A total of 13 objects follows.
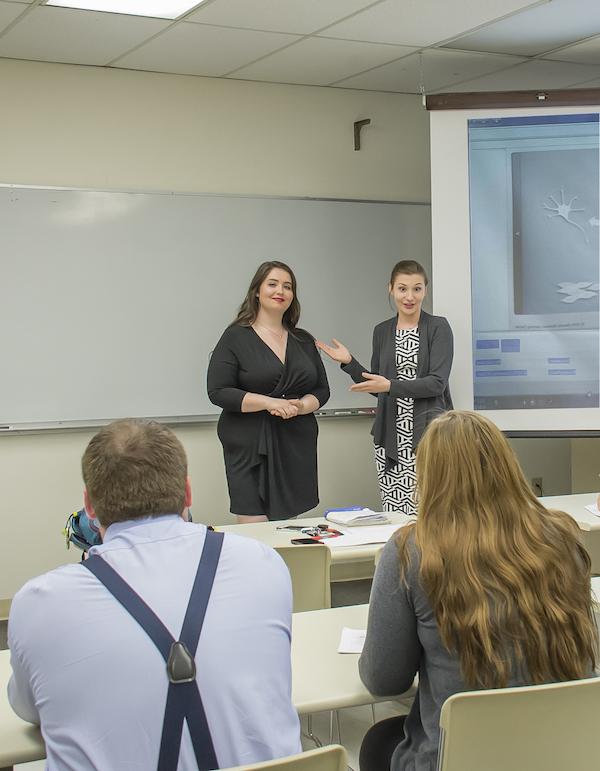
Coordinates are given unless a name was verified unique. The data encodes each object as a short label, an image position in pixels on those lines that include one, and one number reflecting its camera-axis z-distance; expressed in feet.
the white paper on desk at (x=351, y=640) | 7.36
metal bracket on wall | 19.11
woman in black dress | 14.52
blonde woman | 5.92
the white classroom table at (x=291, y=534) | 10.61
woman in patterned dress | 15.17
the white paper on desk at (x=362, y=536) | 10.91
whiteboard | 16.35
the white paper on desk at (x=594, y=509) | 12.14
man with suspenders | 4.84
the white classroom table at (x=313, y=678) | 5.87
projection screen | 16.53
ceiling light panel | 13.58
